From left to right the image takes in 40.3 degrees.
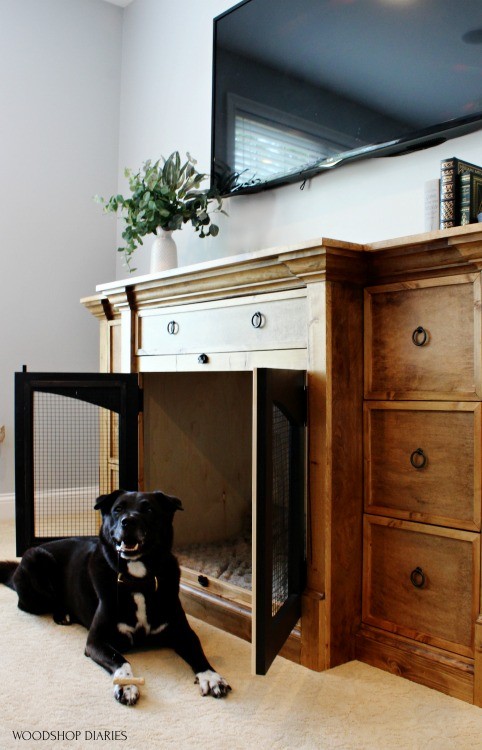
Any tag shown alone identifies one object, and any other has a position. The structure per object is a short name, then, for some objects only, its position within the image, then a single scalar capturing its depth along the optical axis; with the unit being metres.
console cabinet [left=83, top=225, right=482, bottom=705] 1.47
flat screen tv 1.78
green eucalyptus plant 2.50
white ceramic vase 2.61
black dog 1.62
